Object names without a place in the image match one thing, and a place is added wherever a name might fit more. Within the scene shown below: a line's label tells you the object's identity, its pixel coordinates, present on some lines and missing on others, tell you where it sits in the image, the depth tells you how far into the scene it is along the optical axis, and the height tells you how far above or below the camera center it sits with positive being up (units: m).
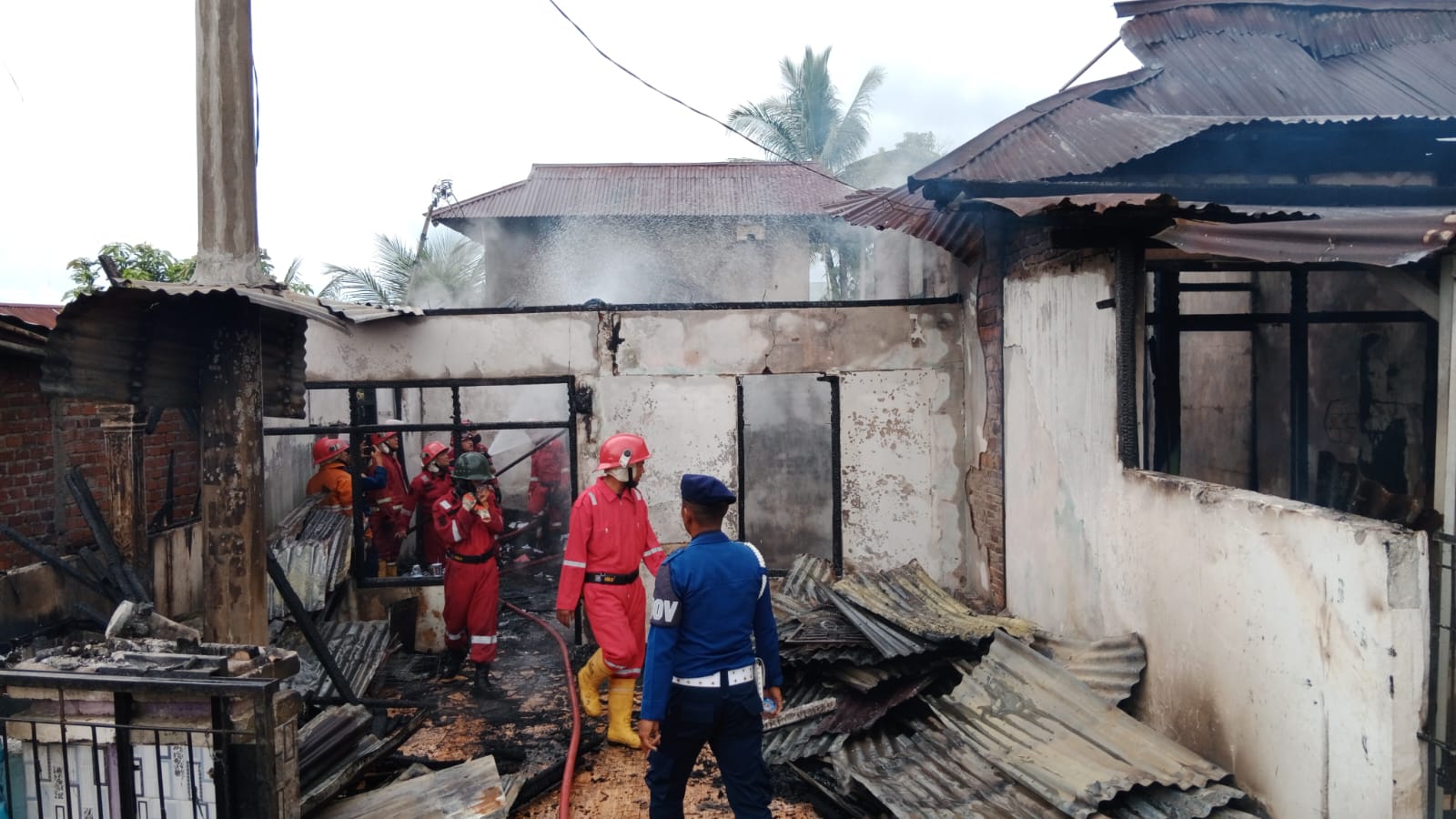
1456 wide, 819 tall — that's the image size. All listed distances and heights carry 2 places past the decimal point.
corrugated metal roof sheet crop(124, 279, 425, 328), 3.89 +0.47
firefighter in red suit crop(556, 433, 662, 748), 5.99 -1.21
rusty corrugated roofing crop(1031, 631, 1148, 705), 5.08 -1.67
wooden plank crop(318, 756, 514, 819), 4.25 -1.94
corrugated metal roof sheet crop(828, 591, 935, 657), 5.56 -1.62
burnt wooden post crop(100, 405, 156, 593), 6.54 -0.62
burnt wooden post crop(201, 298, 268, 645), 4.54 -0.37
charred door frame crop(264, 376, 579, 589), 7.71 -0.27
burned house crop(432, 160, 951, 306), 18.14 +2.89
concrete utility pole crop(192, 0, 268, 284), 4.76 +1.34
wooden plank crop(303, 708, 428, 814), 4.25 -1.90
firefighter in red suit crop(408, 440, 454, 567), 8.87 -0.86
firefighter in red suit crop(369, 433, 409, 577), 10.19 -1.41
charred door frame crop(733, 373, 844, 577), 8.06 -0.92
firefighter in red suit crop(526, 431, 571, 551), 12.53 -1.34
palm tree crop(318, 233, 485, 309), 26.77 +3.65
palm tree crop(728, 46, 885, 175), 27.09 +8.05
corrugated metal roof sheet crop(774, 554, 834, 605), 7.61 -1.68
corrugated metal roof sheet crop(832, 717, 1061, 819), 4.24 -2.02
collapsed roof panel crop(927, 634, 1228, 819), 4.10 -1.81
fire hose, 4.95 -2.16
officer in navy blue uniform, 4.00 -1.25
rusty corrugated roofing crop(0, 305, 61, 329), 7.38 +0.81
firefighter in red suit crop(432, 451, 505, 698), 7.17 -1.39
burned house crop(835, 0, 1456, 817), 3.49 +0.02
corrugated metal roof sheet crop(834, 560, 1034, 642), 5.81 -1.64
